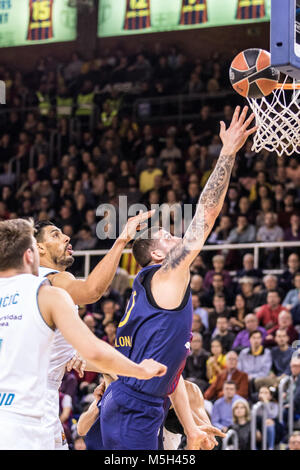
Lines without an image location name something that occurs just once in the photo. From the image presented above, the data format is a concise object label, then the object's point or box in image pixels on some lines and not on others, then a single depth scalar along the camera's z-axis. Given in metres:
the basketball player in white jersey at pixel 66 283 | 5.10
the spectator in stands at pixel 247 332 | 10.91
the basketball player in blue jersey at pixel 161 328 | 4.88
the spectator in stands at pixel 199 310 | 11.75
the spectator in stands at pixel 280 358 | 10.37
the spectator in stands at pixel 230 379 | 10.41
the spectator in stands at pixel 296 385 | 9.79
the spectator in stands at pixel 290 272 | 11.54
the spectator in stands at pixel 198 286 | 12.14
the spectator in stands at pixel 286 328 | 10.59
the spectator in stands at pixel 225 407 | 10.11
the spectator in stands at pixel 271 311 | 11.12
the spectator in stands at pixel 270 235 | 12.31
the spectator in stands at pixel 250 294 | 11.59
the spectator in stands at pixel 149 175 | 15.32
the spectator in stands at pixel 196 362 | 10.99
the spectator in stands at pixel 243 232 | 12.62
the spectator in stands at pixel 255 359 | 10.52
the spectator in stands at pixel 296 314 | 10.96
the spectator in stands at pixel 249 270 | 11.94
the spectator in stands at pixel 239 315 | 11.38
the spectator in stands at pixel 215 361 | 10.78
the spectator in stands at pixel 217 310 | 11.71
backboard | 4.87
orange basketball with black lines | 5.61
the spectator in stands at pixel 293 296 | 11.13
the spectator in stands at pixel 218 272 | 12.14
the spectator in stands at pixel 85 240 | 14.02
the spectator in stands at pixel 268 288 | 11.33
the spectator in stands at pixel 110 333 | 11.68
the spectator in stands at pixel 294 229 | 12.12
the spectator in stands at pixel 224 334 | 11.15
